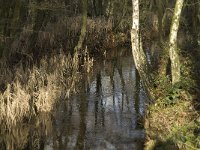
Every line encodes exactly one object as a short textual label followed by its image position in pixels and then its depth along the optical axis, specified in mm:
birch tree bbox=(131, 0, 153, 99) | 11656
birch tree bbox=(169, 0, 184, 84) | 11233
